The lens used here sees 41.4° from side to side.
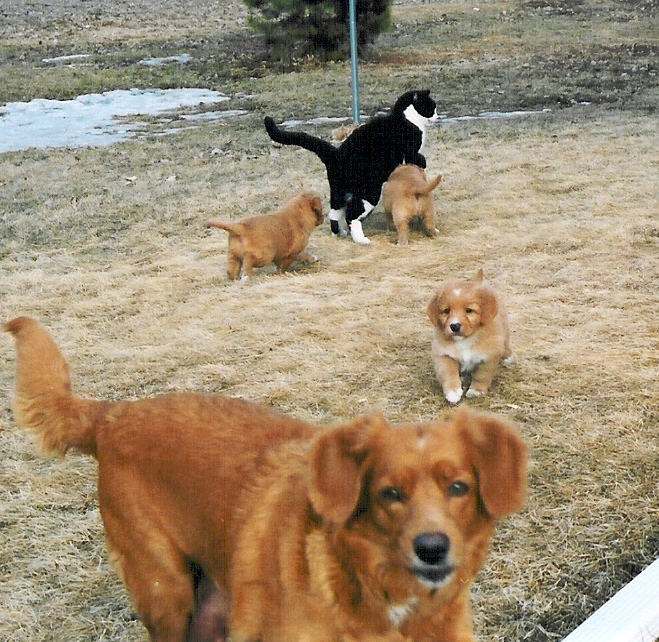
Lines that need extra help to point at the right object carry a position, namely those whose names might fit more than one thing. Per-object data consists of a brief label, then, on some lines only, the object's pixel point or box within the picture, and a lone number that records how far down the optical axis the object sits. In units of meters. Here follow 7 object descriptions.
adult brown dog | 1.80
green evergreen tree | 16.66
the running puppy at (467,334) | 4.00
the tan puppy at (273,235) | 5.82
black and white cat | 6.68
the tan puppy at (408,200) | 6.61
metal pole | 9.48
